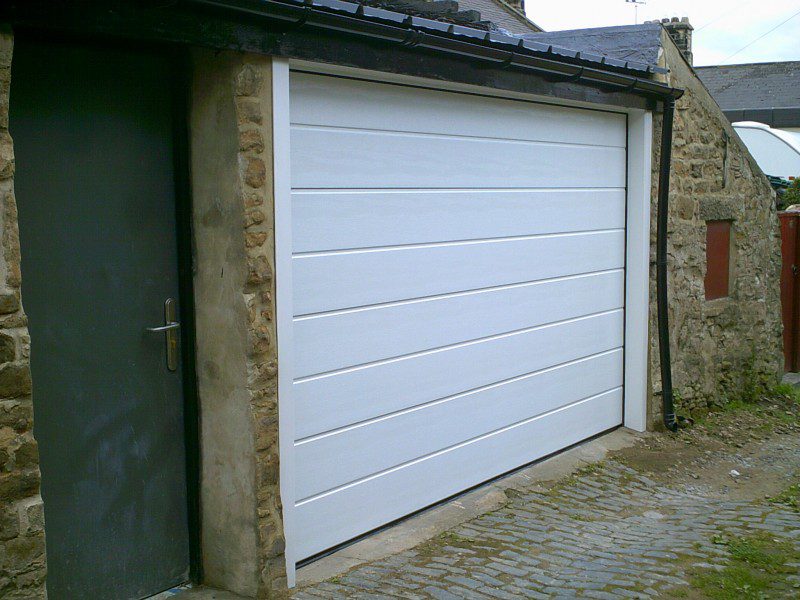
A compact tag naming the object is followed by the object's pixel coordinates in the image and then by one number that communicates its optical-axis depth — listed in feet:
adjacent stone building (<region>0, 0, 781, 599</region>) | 12.62
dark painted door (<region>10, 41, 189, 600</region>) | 12.35
